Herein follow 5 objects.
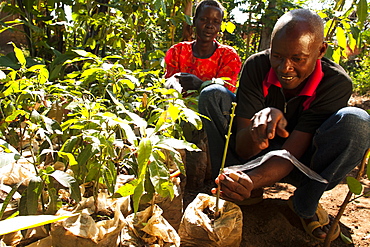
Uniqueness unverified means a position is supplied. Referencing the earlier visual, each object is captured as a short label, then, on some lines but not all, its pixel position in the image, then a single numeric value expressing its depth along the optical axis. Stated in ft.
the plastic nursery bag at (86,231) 3.33
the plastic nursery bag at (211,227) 4.07
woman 9.14
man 4.72
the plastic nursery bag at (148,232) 3.73
